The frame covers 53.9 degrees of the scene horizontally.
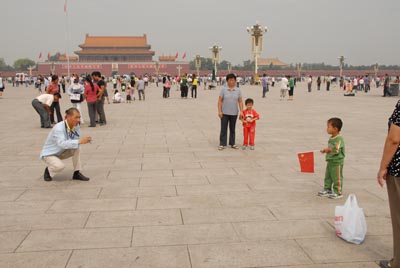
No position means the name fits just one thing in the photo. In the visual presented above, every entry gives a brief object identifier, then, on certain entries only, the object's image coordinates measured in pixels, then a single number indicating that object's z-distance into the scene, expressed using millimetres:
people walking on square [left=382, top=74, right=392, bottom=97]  20606
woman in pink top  9523
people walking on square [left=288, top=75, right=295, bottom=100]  18531
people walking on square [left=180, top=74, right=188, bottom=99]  19519
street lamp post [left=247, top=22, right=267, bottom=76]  40156
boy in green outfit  4012
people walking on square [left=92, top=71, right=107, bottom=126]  9695
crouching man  4680
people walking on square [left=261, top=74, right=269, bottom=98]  20333
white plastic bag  3041
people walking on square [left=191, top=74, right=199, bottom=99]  20139
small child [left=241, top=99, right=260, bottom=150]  6715
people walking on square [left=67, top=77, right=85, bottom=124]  9656
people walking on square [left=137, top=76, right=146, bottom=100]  19078
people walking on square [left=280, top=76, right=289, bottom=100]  18559
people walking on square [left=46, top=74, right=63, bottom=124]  9606
